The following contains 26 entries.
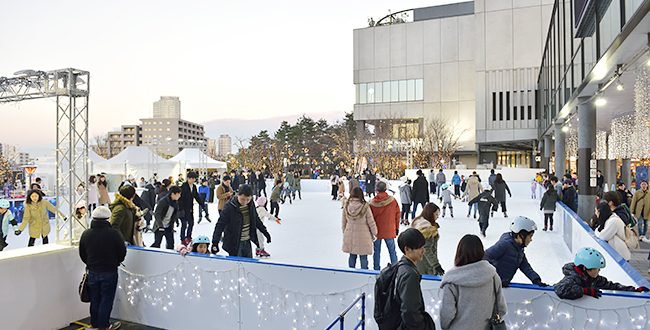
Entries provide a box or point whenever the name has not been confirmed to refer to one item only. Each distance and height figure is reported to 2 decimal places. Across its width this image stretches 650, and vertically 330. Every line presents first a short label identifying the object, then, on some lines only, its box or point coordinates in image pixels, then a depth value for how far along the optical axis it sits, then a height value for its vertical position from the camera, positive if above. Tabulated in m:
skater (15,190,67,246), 7.55 -0.86
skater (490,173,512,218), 12.90 -0.86
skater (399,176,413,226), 11.82 -0.94
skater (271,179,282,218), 12.99 -0.96
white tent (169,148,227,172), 30.82 +0.13
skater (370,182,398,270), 6.39 -0.78
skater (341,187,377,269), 5.92 -0.84
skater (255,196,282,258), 7.99 -1.00
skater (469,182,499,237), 9.86 -0.99
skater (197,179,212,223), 13.11 -0.91
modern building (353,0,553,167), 38.75 +7.70
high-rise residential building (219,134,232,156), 176.62 +7.14
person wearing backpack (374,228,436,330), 2.56 -0.74
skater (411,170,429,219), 11.88 -0.77
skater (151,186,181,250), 7.40 -0.86
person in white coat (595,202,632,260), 5.51 -0.89
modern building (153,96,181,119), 193.88 +20.67
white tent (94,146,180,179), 28.50 -0.11
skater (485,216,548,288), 3.31 -0.64
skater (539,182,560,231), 10.73 -0.96
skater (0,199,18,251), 7.07 -0.88
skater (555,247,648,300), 3.10 -0.82
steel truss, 6.10 +0.76
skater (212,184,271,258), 5.14 -0.72
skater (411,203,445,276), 4.29 -0.73
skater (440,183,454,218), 13.33 -1.06
